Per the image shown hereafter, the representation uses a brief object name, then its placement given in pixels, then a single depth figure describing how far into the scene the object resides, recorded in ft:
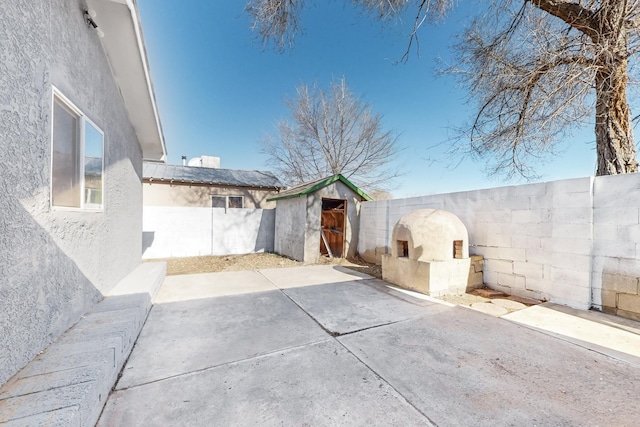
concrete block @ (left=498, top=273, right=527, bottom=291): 16.42
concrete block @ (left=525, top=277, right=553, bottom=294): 15.24
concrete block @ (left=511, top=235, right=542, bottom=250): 15.76
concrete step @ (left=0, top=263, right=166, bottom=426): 5.13
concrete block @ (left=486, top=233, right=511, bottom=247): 17.29
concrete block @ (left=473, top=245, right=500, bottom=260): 17.95
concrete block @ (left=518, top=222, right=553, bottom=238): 15.20
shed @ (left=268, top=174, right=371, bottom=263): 28.58
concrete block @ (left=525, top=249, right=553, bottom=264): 15.23
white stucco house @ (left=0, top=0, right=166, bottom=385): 6.40
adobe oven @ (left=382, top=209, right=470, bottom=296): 16.84
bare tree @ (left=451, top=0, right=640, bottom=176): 15.74
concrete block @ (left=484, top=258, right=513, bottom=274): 17.17
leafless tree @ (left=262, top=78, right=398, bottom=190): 53.31
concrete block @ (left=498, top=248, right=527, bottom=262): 16.51
